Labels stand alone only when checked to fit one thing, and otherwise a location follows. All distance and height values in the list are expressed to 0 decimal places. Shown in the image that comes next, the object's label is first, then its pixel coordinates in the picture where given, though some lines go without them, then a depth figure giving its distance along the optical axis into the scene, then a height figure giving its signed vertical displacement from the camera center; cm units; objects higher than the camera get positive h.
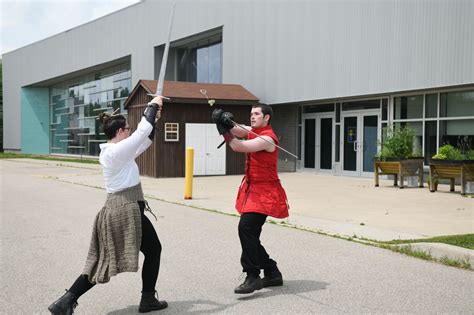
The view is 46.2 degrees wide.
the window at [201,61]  3073 +509
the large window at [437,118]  1758 +110
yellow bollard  1419 -85
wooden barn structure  2208 +85
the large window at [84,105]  4088 +354
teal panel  5303 +204
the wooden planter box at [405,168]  1711 -54
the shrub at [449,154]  1548 -8
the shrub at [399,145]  1744 +17
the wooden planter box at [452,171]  1473 -55
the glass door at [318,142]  2386 +35
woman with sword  462 -58
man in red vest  544 -44
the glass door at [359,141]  2144 +36
